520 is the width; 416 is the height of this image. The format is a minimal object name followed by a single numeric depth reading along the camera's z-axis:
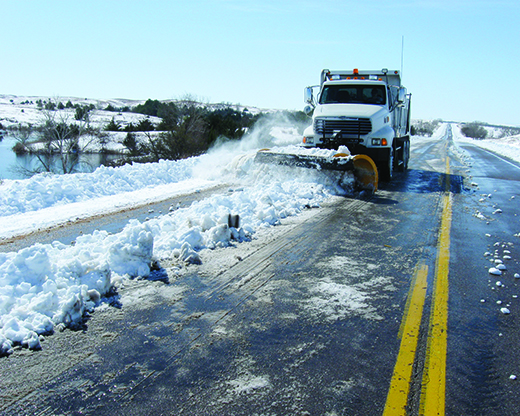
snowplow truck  11.52
